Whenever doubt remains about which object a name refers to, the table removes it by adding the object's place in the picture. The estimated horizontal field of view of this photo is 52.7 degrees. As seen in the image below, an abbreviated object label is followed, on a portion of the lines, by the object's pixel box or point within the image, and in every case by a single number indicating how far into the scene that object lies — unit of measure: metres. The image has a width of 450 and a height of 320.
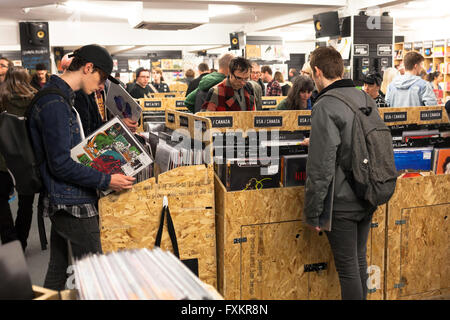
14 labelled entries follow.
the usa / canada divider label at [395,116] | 3.37
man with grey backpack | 2.33
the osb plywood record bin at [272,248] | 2.85
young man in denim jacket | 2.09
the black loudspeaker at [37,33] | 11.11
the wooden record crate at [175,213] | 2.71
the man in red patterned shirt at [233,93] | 3.86
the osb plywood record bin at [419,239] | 3.11
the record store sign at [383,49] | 7.31
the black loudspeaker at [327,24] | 7.47
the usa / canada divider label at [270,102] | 7.75
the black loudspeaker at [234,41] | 12.59
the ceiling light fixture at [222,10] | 10.27
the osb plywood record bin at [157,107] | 6.13
